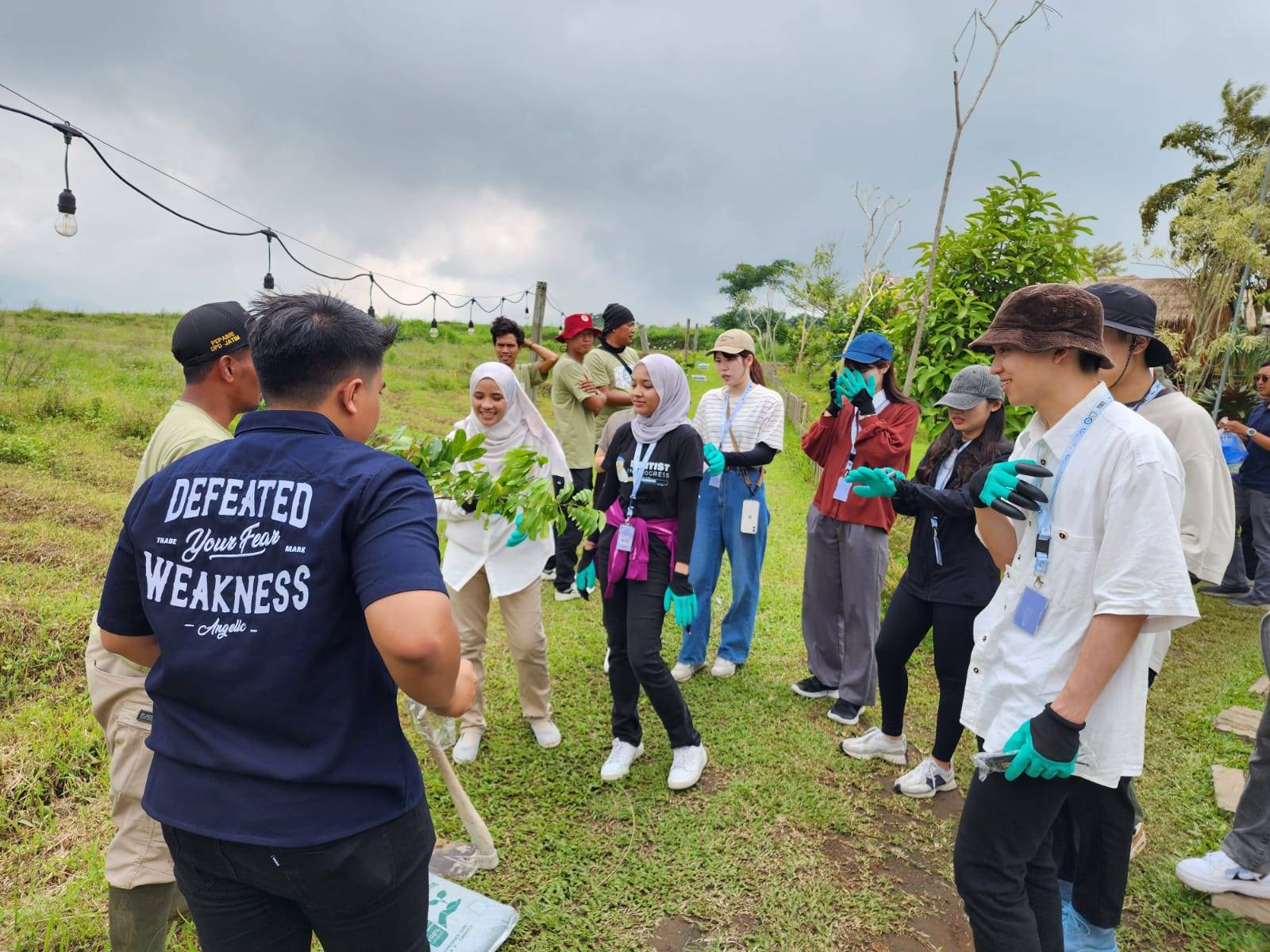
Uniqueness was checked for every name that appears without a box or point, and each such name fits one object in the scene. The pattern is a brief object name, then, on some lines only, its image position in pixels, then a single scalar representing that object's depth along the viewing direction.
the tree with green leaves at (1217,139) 16.05
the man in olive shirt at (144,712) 1.91
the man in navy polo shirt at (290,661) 1.25
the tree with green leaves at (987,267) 4.75
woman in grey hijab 3.15
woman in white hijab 3.41
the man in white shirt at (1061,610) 1.60
